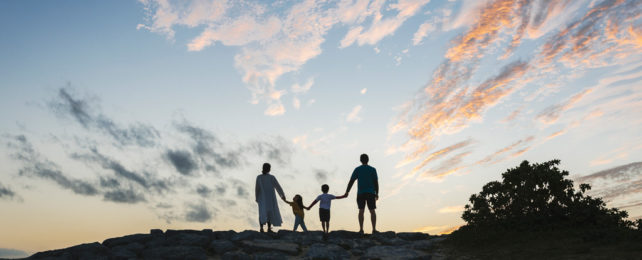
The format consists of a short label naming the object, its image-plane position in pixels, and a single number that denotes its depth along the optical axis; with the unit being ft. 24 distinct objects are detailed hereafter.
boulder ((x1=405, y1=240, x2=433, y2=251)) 44.82
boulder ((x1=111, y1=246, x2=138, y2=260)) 38.58
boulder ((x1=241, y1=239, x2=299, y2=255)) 40.50
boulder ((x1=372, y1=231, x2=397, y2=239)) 51.76
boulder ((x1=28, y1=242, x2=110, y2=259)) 39.04
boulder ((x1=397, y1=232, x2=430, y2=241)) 52.95
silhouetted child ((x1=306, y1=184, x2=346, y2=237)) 53.06
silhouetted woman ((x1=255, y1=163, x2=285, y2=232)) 52.85
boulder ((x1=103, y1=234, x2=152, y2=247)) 44.89
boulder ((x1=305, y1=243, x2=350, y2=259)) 38.50
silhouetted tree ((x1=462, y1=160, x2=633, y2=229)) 43.80
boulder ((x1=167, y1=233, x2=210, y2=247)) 42.99
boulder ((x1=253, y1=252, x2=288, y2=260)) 37.83
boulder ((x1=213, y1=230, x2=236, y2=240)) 48.02
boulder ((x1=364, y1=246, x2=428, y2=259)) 39.04
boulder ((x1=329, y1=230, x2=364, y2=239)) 51.19
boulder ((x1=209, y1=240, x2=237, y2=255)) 41.00
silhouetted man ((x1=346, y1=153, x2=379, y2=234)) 50.90
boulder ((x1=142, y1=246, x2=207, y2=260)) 38.34
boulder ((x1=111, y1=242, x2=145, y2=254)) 40.62
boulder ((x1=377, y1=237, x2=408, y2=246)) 46.23
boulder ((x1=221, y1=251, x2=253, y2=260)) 38.52
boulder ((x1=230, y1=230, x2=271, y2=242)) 45.68
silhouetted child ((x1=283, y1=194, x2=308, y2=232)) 59.41
